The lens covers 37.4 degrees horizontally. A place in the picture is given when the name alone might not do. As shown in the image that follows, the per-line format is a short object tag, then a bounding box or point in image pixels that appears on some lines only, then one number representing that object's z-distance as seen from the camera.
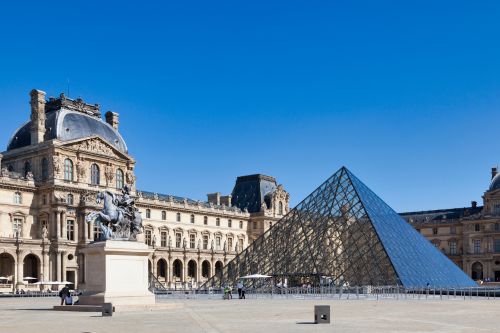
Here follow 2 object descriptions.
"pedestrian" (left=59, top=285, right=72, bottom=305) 27.58
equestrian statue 25.52
